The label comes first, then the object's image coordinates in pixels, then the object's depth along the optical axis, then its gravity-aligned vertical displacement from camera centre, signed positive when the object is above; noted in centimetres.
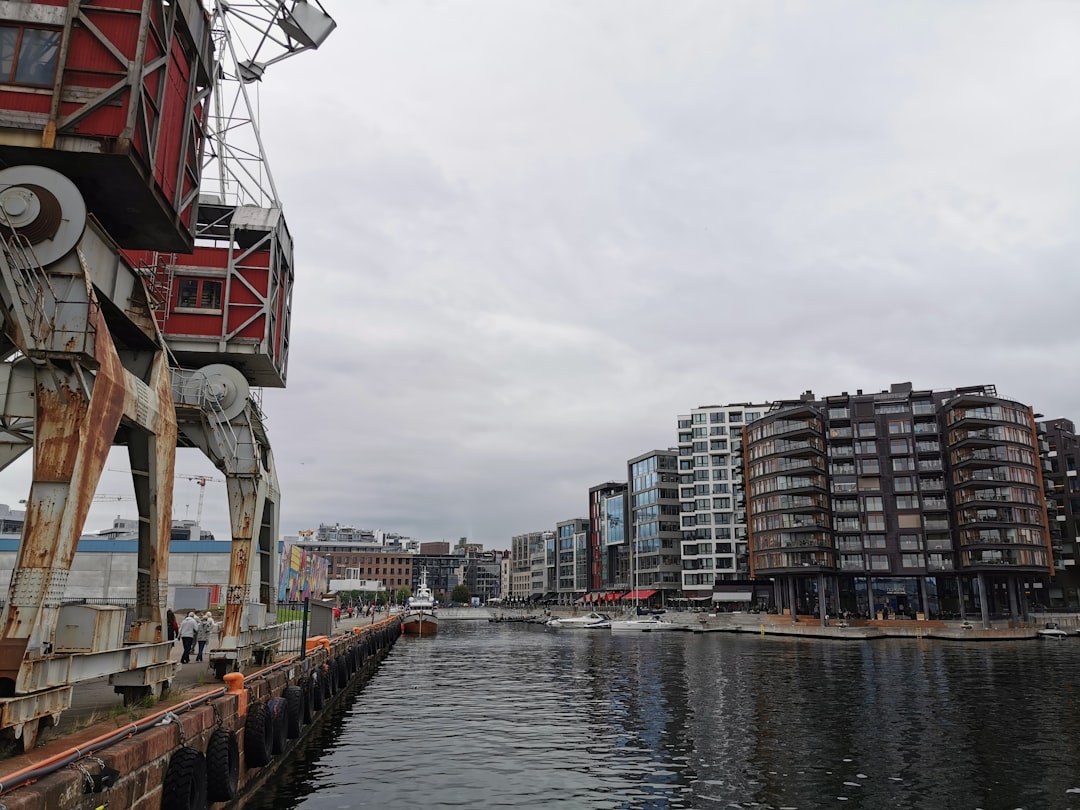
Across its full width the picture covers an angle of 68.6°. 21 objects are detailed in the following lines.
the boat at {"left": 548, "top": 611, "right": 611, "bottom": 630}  11069 -796
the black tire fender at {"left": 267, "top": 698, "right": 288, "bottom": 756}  2070 -402
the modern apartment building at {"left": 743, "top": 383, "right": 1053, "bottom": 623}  9956 +877
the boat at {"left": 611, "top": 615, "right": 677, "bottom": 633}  10469 -763
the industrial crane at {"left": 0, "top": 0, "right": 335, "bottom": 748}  1352 +569
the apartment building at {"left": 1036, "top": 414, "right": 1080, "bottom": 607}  12394 +976
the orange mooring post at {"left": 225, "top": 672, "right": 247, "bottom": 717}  1794 -268
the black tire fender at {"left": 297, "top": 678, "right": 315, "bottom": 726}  2698 -445
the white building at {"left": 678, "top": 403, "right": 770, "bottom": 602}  14988 +1308
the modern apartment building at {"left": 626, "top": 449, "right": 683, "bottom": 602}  15800 +798
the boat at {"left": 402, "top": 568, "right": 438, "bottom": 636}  10121 -736
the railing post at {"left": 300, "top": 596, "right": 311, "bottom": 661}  3017 -273
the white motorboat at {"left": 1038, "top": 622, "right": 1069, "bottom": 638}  8269 -707
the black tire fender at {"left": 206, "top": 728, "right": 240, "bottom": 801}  1438 -361
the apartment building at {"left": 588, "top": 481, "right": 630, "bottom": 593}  17425 +647
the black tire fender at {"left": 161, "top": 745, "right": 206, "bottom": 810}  1267 -343
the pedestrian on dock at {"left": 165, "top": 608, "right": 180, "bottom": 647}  3009 -219
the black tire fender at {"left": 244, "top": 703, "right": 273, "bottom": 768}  1825 -386
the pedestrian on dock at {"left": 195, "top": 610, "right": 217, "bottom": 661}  3072 -234
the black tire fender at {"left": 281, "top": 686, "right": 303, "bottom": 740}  2303 -408
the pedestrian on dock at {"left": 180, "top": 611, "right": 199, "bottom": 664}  2869 -235
